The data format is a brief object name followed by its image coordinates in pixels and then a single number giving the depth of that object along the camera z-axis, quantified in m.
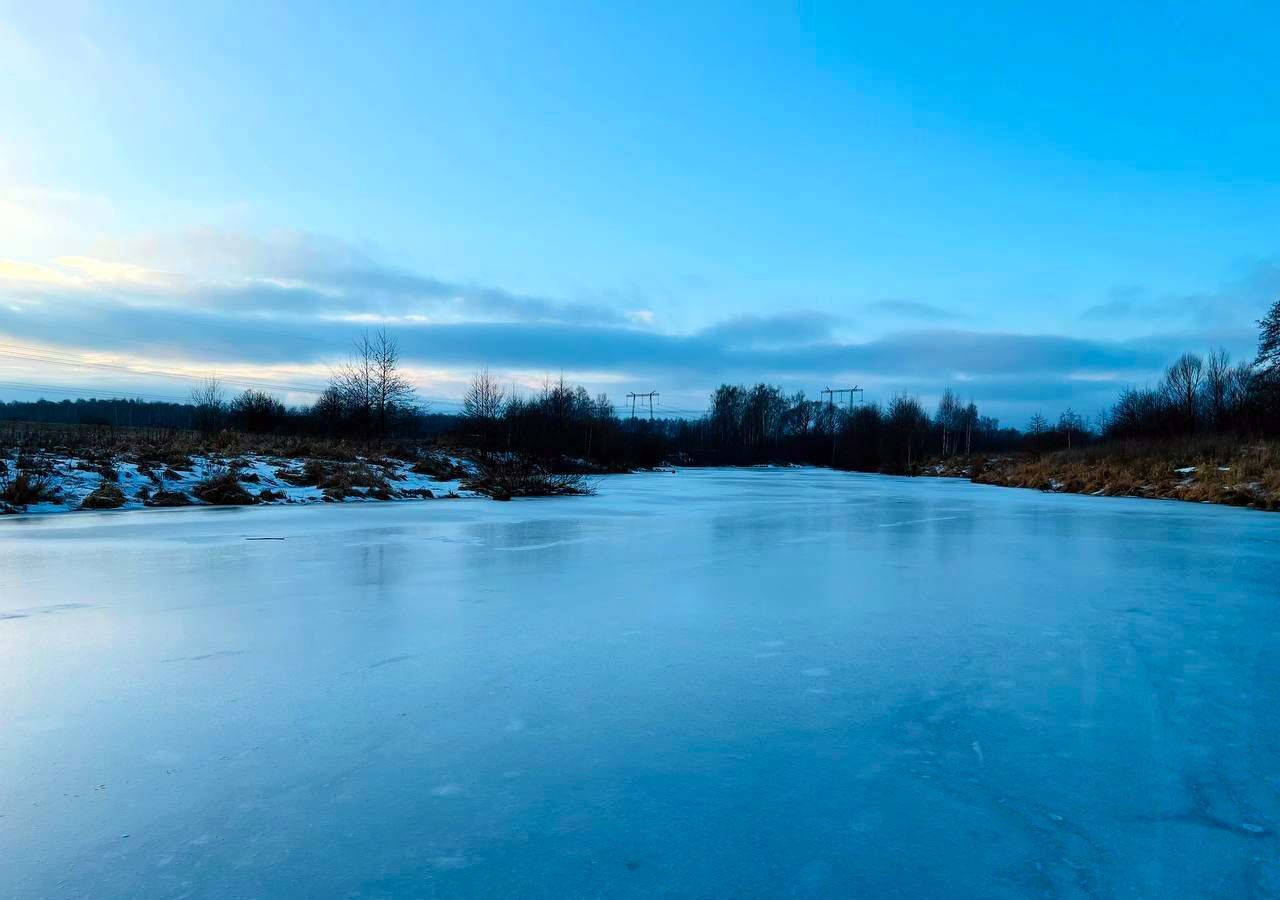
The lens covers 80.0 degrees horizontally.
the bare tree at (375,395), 25.38
